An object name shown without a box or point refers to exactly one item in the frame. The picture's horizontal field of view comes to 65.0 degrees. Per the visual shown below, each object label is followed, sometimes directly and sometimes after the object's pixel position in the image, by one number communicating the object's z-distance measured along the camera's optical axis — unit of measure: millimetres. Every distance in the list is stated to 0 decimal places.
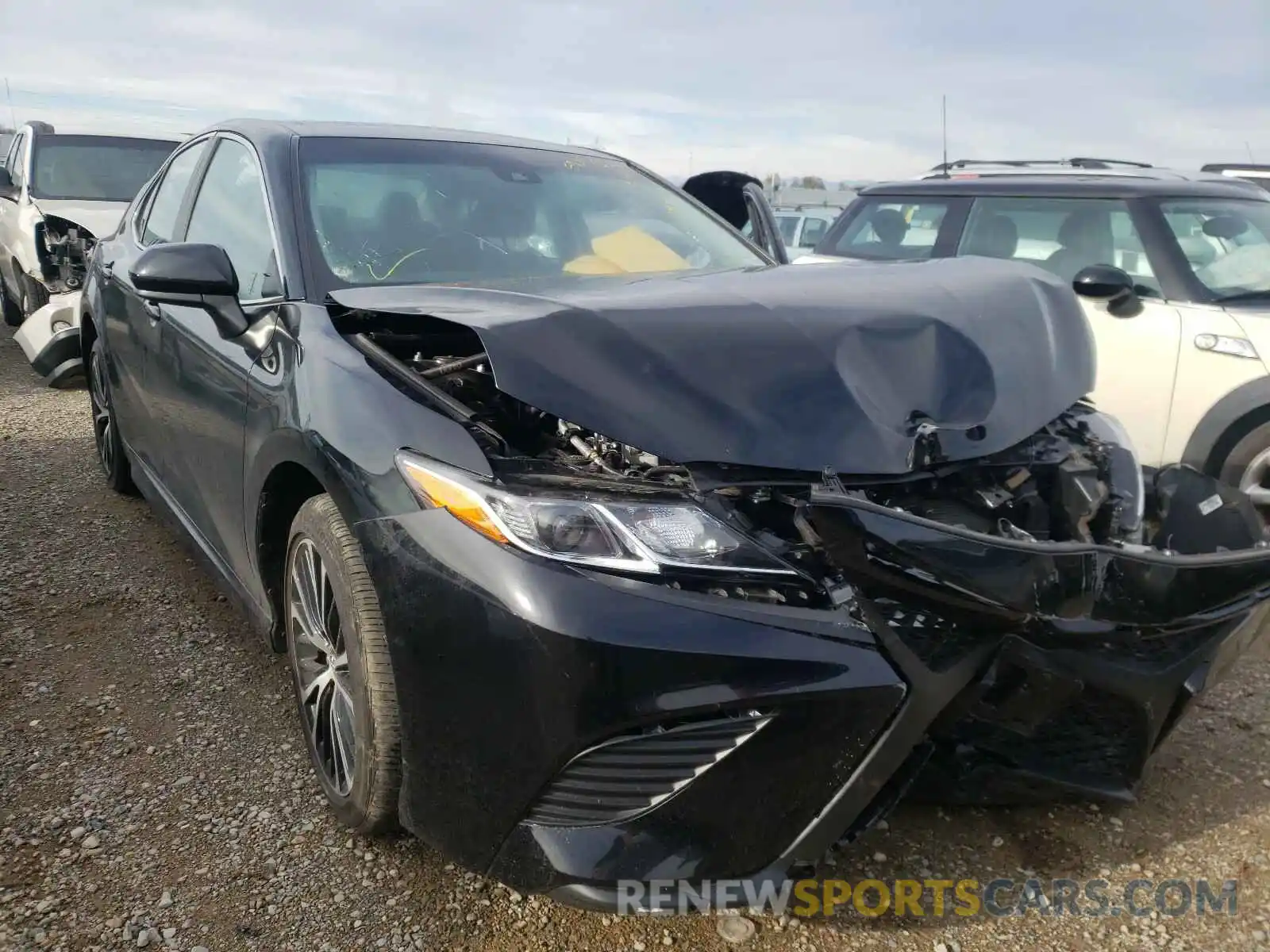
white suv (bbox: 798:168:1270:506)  4363
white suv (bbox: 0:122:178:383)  7715
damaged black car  1654
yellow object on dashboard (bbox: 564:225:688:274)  3010
